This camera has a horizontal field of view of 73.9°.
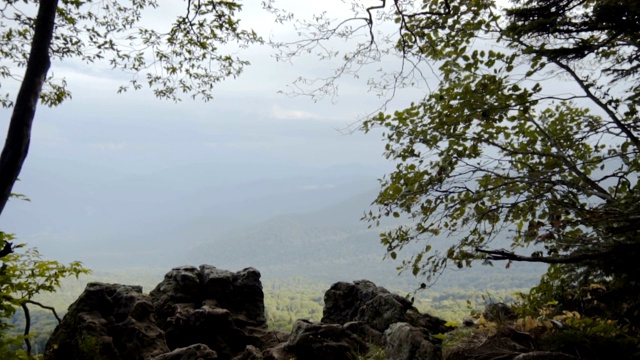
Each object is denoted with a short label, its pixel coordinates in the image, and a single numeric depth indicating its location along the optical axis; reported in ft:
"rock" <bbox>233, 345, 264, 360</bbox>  24.79
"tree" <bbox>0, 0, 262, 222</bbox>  15.40
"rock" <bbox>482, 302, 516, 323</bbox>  18.76
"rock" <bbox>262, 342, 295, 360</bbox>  23.71
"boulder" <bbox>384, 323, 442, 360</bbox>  16.78
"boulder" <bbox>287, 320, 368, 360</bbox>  23.09
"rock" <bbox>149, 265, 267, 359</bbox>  30.45
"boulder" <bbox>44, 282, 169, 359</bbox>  26.43
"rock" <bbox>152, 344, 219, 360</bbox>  23.26
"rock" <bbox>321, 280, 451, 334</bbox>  28.53
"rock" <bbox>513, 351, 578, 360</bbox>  13.52
